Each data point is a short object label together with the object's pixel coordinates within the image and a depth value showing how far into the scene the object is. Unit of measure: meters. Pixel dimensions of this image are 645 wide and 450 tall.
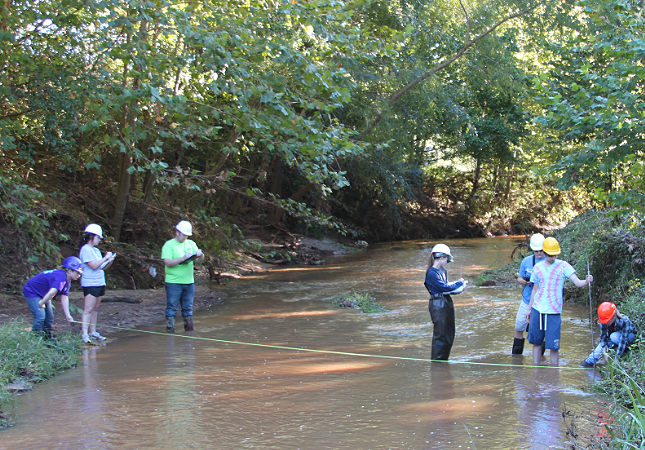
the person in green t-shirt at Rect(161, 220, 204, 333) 8.41
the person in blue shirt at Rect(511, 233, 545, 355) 7.07
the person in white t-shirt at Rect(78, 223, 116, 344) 7.75
